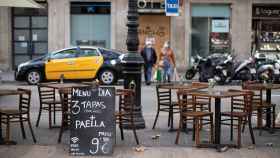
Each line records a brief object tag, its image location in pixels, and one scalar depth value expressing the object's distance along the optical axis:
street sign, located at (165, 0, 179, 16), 21.81
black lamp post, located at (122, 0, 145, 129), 11.57
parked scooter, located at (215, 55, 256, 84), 24.23
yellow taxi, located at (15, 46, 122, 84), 23.22
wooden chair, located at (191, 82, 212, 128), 11.49
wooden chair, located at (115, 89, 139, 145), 10.09
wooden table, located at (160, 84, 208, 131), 11.32
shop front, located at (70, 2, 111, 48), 29.73
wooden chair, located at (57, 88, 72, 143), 10.05
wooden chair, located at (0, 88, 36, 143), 9.98
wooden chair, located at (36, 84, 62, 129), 11.62
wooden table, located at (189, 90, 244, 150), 9.77
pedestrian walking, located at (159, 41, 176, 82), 23.78
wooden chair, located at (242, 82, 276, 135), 11.22
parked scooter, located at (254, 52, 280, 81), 24.25
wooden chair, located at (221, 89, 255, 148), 9.92
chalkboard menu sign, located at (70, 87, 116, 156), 9.22
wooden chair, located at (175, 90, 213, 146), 9.92
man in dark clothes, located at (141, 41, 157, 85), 23.86
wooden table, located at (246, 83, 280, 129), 11.27
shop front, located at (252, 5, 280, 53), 29.83
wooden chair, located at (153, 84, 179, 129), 11.53
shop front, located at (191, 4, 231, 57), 29.69
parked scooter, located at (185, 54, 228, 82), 24.45
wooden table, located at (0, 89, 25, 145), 10.02
